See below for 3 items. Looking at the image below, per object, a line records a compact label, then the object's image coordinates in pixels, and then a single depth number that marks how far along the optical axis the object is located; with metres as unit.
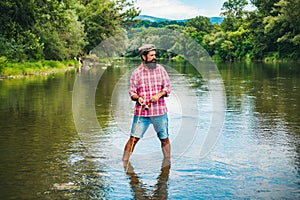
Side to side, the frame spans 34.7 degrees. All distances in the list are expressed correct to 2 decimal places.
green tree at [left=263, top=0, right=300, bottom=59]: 69.12
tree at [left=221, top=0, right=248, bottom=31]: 110.50
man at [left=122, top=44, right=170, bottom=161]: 6.50
